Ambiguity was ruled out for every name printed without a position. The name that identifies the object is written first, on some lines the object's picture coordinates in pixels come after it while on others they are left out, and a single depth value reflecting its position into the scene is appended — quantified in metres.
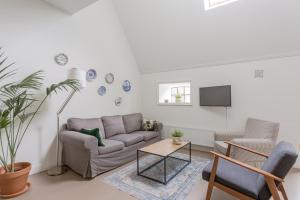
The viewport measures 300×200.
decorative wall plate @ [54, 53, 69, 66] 3.07
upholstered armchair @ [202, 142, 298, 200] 1.49
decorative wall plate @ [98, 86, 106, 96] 3.81
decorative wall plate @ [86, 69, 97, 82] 3.58
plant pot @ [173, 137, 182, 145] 3.02
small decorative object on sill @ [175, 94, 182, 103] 4.47
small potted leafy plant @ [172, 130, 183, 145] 3.02
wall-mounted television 3.32
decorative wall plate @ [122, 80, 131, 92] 4.45
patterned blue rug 2.15
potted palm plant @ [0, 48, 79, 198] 2.12
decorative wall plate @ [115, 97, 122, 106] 4.22
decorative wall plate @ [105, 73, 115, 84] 3.96
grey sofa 2.57
